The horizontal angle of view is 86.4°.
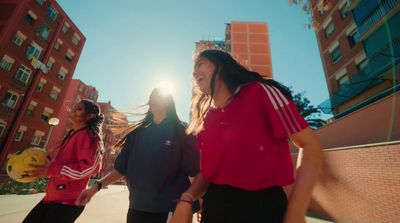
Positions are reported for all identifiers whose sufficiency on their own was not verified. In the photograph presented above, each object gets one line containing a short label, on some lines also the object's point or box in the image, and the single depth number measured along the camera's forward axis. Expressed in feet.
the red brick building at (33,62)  66.33
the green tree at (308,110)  81.10
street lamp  13.89
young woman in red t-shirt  3.07
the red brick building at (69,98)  126.11
